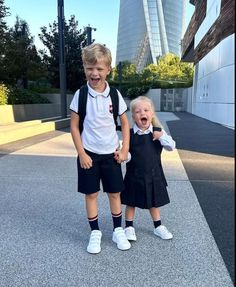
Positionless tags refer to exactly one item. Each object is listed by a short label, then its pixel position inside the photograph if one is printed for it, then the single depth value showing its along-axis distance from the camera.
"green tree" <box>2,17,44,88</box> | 12.24
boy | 1.89
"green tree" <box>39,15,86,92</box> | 18.18
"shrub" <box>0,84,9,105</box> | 10.32
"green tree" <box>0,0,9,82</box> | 11.44
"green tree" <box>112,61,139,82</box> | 41.25
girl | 2.05
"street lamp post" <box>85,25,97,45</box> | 14.27
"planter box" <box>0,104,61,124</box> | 9.84
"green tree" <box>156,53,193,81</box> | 39.49
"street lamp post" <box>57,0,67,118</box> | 10.68
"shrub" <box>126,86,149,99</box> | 27.04
